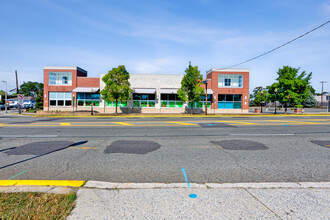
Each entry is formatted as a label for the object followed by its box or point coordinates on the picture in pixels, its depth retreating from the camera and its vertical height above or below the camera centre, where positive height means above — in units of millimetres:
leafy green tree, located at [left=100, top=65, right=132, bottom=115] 24703 +2713
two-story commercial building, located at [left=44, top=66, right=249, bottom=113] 30781 +2106
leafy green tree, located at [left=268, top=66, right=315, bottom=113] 31453 +3512
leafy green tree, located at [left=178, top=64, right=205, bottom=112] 25875 +2779
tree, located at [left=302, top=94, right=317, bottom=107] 66000 +1413
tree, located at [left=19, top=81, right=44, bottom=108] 103938 +9251
